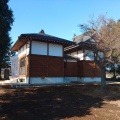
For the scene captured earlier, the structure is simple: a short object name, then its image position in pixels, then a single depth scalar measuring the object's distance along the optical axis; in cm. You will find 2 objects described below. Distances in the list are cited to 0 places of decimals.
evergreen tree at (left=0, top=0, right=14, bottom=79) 789
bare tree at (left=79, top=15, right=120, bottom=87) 1117
